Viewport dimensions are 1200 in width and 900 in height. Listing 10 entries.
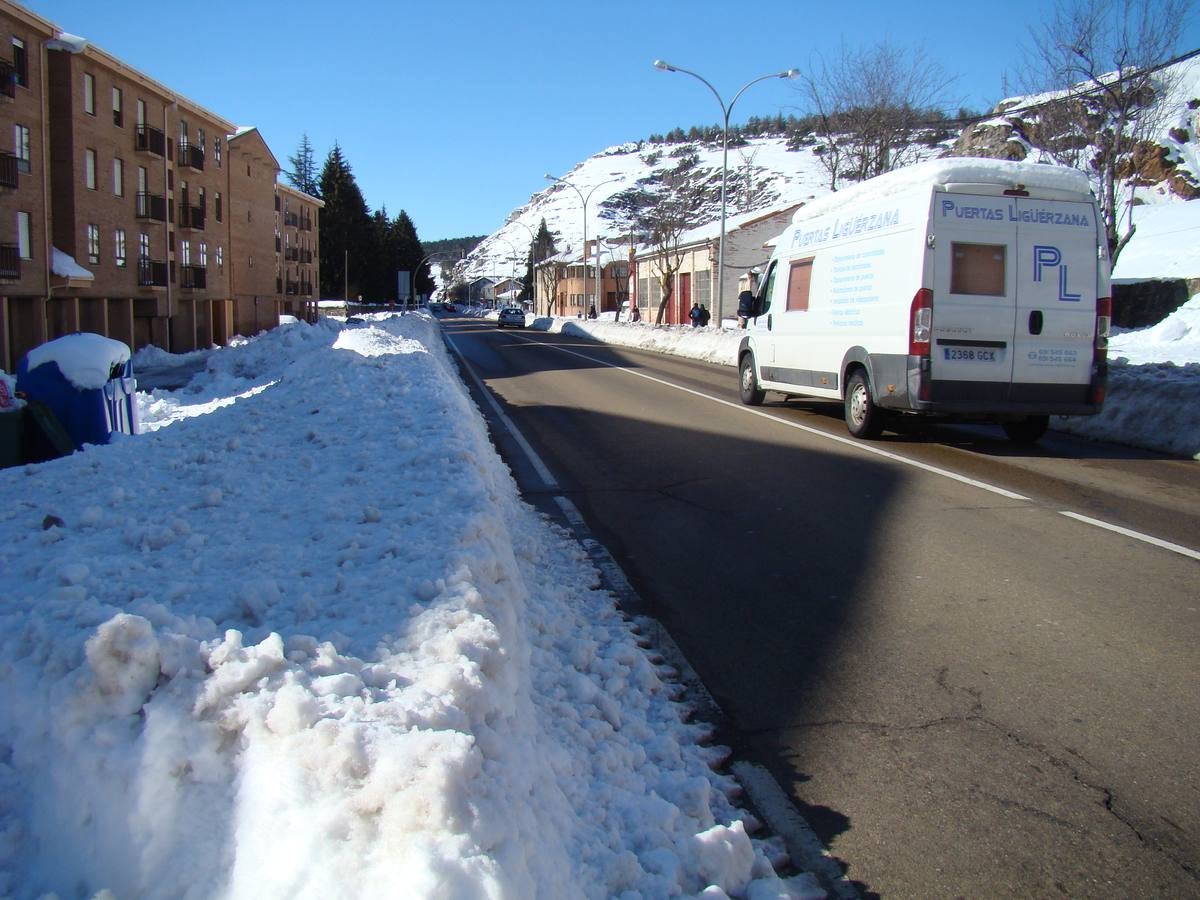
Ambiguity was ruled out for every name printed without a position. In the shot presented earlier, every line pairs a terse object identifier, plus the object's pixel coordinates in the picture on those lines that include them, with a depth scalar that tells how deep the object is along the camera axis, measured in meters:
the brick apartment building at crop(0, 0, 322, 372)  32.06
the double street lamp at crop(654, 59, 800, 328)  31.23
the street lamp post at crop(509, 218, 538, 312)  100.53
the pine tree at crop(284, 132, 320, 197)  127.06
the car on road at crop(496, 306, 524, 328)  71.19
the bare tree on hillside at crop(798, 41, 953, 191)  33.59
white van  10.73
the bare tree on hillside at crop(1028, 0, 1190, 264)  23.58
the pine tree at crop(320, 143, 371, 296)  94.38
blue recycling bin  9.52
